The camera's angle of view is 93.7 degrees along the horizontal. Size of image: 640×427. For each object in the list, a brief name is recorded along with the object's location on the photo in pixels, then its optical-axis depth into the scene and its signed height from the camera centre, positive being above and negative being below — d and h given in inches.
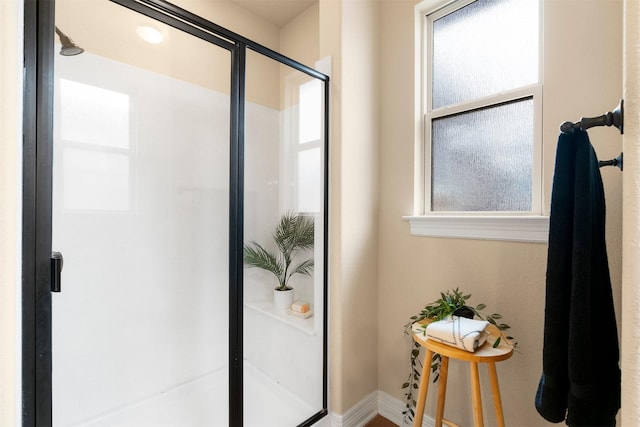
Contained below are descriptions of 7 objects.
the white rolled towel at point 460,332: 37.7 -15.4
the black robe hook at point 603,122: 22.4 +7.8
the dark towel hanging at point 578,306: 27.7 -9.1
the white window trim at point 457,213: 47.1 +1.4
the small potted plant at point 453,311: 46.0 -15.1
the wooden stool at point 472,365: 37.2 -21.3
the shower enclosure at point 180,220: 49.1 -1.2
